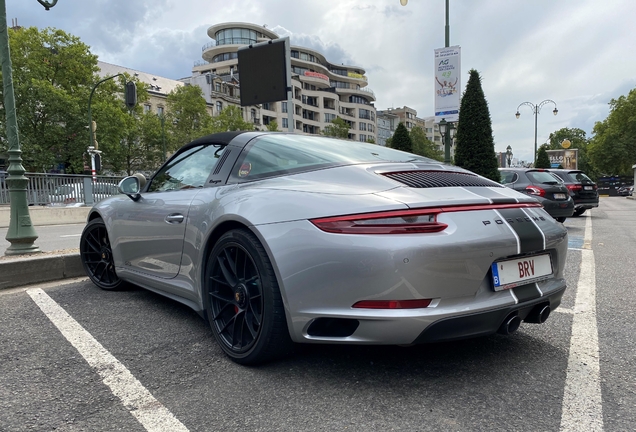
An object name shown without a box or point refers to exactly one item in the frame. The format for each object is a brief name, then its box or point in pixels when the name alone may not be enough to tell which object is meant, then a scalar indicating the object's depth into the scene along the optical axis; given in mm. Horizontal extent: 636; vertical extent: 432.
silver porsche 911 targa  1936
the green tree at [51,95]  30859
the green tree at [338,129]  58969
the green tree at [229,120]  46050
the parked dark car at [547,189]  9617
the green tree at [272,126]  54694
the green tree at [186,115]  44406
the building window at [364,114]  88969
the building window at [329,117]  80312
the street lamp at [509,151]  45531
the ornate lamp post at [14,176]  5281
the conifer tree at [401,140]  20375
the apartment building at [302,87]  64000
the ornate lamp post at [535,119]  42062
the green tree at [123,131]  34406
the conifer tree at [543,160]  37938
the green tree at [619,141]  57156
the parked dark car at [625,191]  47019
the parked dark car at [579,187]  12461
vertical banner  16609
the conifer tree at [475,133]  13977
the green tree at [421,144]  63412
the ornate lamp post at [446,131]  17492
